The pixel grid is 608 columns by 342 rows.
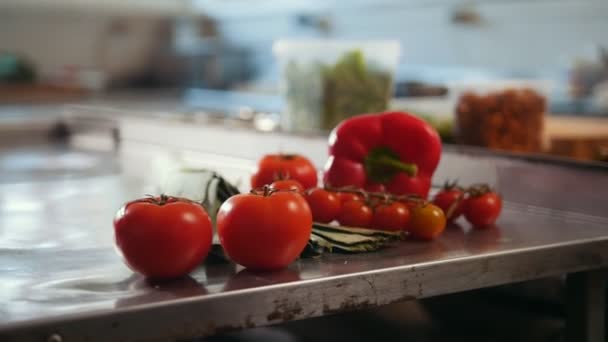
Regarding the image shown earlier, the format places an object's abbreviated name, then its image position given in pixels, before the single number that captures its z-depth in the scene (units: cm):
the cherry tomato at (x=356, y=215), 96
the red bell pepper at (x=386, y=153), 110
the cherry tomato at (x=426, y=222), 96
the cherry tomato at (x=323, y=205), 97
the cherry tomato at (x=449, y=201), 105
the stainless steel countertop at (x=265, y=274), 70
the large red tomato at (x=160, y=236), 76
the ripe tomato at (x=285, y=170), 107
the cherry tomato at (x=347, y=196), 100
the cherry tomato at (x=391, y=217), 96
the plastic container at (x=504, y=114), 144
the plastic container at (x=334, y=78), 154
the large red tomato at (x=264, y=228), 79
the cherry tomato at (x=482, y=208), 104
